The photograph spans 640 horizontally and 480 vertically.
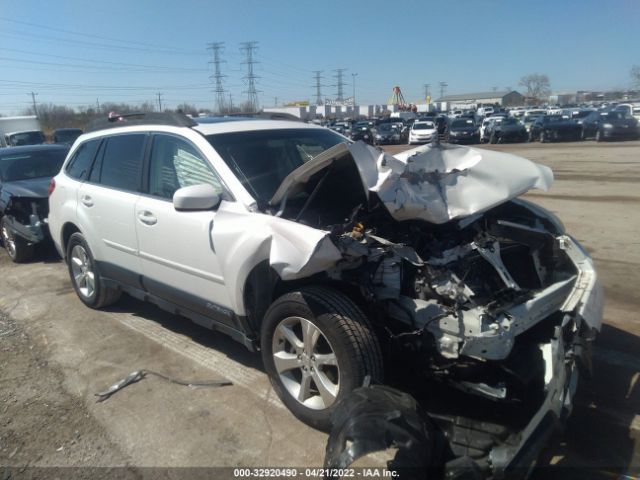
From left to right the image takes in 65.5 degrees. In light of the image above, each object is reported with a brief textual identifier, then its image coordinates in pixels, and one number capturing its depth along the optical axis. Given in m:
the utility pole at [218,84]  63.97
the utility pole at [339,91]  112.35
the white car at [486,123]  29.50
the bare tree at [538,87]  126.69
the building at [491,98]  114.09
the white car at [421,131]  28.74
